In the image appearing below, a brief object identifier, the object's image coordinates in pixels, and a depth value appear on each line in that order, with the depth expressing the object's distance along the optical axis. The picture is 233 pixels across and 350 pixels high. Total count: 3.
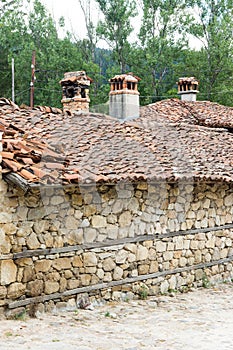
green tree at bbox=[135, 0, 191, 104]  33.88
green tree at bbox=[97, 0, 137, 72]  34.50
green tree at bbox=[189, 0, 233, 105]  32.81
